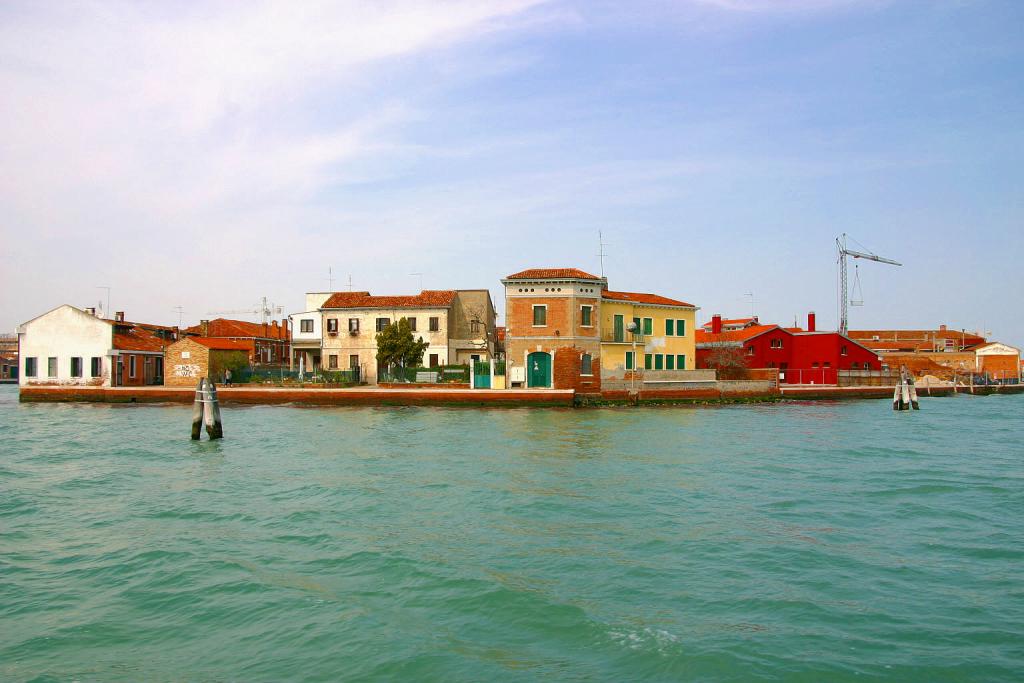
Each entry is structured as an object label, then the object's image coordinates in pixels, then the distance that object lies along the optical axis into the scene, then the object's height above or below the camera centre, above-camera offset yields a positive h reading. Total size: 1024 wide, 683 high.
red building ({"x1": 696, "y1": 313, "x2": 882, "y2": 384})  49.22 +0.84
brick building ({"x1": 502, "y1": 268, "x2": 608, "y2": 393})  36.75 +2.02
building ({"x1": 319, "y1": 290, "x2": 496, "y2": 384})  45.25 +2.60
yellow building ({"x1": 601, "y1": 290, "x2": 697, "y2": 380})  39.44 +1.87
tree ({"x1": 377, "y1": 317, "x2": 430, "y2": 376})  39.12 +1.17
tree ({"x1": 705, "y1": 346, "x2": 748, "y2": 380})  44.22 +0.12
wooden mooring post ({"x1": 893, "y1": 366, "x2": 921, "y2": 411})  36.91 -1.86
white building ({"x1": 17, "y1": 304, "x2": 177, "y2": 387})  41.97 +1.19
